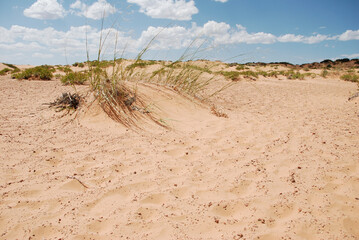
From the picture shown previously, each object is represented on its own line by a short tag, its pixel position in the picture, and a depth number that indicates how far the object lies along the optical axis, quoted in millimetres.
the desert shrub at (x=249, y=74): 12511
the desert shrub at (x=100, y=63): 3876
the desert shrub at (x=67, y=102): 3891
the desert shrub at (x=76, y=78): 6139
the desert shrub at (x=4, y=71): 9639
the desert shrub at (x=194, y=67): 5379
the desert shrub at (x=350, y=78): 12477
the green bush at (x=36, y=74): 7855
